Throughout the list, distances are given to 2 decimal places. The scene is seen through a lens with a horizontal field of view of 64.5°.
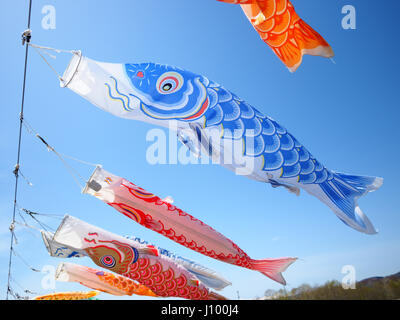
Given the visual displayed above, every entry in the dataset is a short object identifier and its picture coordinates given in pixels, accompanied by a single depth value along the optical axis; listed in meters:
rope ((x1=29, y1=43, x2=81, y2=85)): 3.29
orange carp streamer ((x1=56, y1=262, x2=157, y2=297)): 6.14
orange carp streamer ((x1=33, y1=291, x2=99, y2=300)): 6.82
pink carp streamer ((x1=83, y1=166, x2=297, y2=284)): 4.04
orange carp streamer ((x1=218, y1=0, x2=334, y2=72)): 3.45
